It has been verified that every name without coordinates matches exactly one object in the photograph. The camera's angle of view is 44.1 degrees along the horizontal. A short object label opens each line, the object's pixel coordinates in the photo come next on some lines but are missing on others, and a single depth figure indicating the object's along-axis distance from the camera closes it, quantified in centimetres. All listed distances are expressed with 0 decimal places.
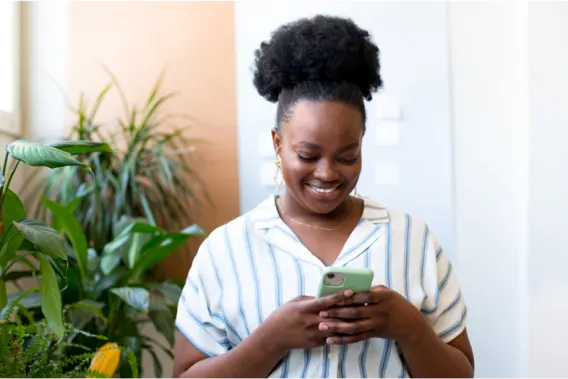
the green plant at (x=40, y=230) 120
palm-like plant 268
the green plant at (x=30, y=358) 126
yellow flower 176
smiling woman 129
